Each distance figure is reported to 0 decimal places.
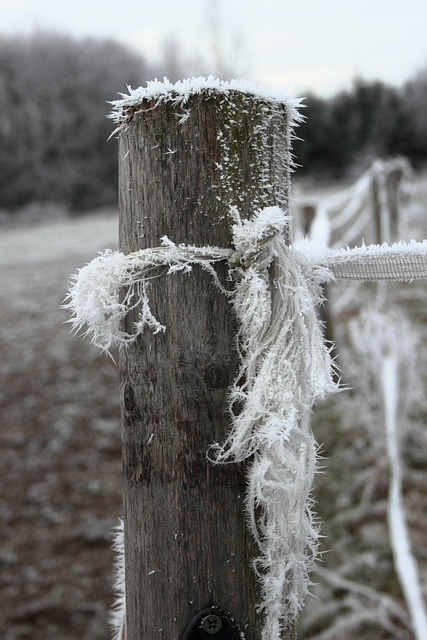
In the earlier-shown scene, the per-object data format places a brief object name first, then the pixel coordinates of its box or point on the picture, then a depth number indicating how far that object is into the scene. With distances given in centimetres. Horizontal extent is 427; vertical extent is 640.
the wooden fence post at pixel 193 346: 83
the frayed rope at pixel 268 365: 83
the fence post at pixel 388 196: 420
